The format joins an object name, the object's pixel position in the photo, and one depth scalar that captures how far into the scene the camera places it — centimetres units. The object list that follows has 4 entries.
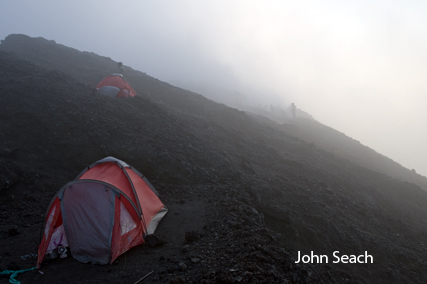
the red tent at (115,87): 2188
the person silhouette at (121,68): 2982
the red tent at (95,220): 764
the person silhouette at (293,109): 5605
